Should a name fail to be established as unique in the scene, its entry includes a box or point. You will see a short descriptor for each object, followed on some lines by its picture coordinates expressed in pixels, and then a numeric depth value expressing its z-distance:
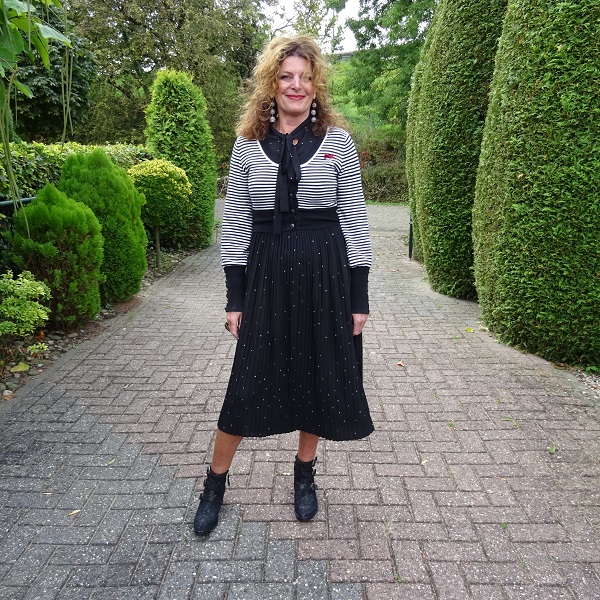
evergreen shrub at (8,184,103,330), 4.44
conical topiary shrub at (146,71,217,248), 8.70
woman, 2.13
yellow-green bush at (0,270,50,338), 3.78
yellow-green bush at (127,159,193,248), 7.42
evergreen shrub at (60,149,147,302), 5.35
